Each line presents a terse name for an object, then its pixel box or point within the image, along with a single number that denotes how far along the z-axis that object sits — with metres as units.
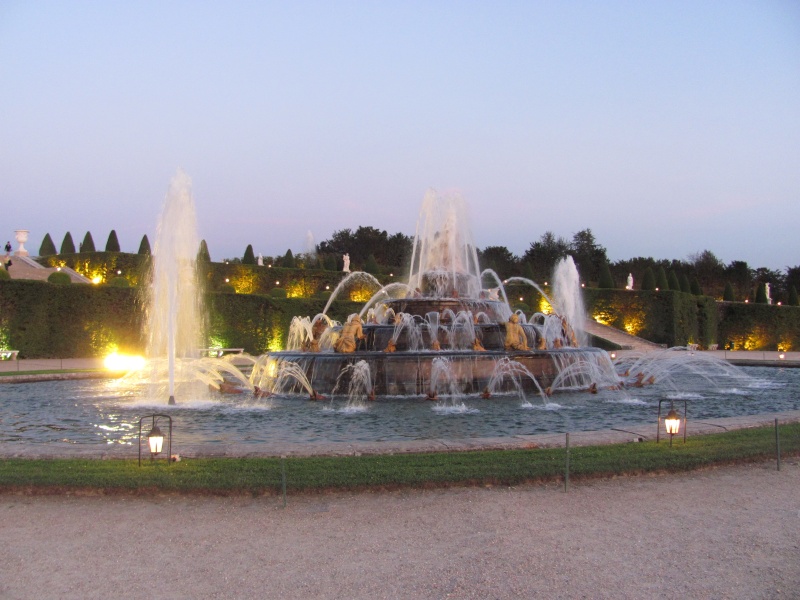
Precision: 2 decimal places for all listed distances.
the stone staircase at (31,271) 37.62
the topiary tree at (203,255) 41.03
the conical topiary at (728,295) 47.94
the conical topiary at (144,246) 40.81
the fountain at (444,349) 13.89
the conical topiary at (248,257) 48.66
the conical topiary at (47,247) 49.41
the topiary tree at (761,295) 47.23
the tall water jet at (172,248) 14.11
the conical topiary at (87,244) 45.34
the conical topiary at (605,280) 45.97
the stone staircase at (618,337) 37.72
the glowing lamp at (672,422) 7.55
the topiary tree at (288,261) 47.53
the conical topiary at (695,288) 49.84
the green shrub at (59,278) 28.33
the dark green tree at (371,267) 49.53
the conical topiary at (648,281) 44.94
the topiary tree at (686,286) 47.69
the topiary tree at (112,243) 43.84
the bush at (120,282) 29.44
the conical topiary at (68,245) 47.30
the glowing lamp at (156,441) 6.58
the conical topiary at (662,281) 45.62
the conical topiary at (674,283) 46.75
